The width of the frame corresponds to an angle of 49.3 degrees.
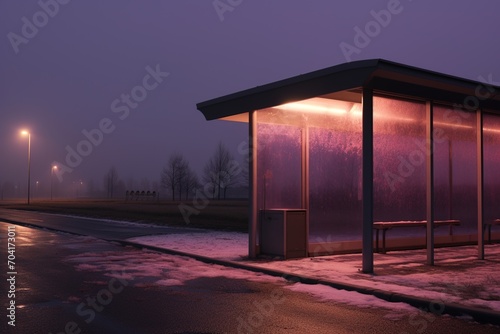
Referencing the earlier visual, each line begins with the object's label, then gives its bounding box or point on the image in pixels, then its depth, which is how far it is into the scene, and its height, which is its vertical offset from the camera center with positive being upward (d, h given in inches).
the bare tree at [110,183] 5095.5 +68.6
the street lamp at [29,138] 2086.6 +200.3
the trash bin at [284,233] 520.7 -40.5
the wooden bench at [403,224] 559.7 -35.2
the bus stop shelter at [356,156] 481.7 +37.7
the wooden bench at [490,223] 641.6 -38.0
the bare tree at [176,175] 3363.7 +95.8
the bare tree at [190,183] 3491.6 +52.9
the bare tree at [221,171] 2878.9 +105.6
